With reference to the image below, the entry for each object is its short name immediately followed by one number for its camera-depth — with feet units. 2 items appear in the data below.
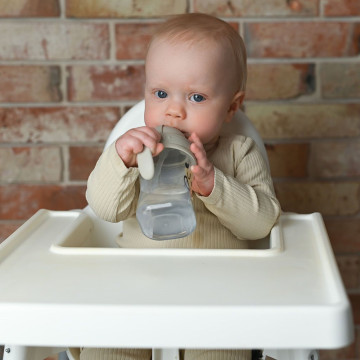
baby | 5.34
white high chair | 4.45
